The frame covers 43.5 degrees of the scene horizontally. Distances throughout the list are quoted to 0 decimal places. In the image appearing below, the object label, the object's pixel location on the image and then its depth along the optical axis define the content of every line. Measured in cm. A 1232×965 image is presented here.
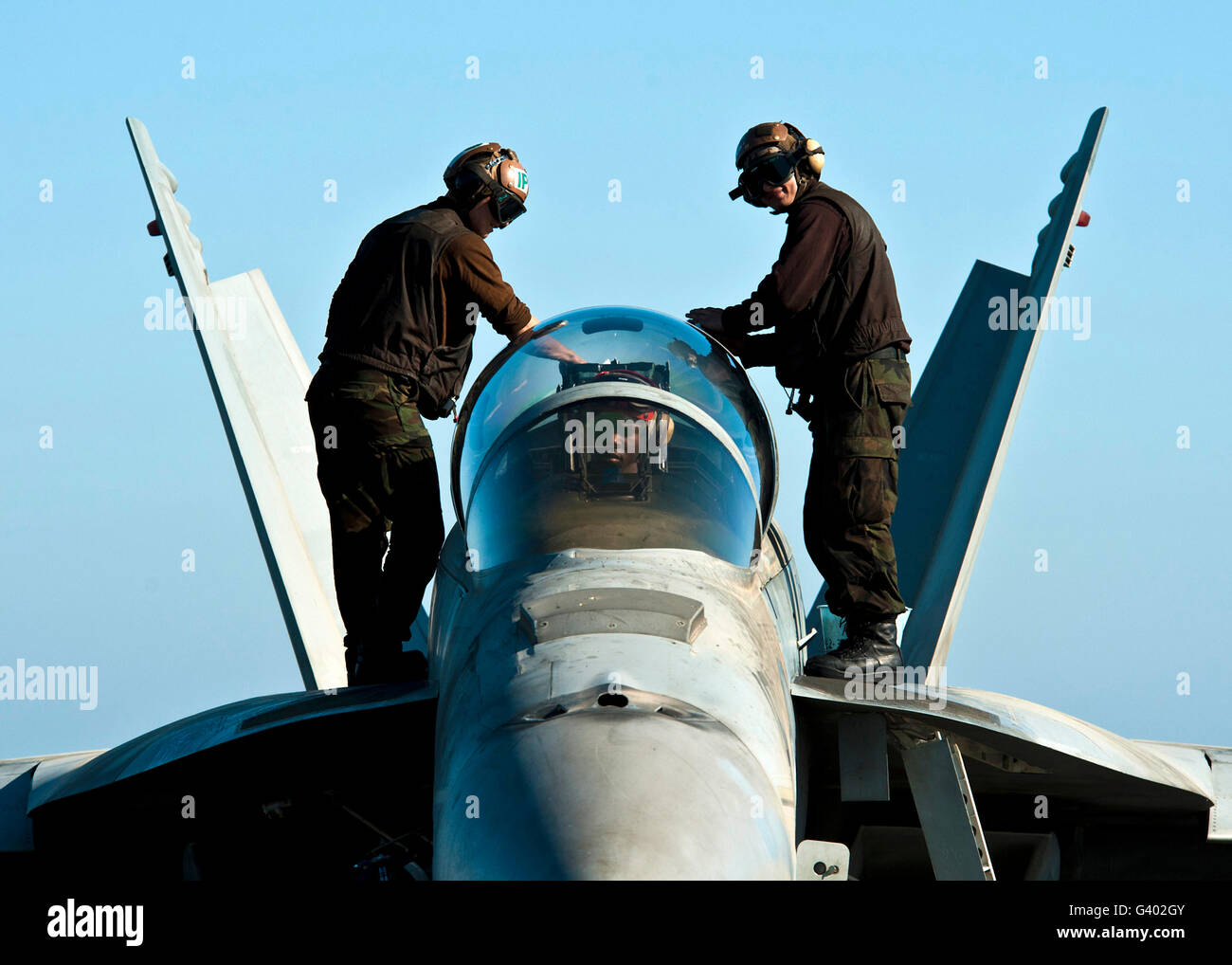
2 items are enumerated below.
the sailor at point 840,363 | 755
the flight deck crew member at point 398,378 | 773
